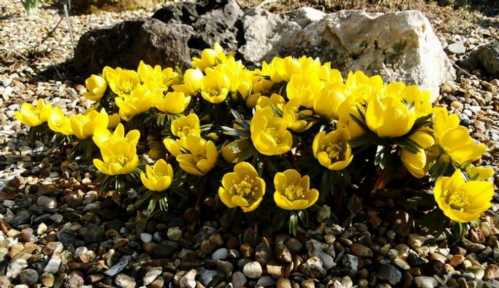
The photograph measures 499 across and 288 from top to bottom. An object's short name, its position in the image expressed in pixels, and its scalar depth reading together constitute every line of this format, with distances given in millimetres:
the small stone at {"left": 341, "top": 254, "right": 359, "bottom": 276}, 564
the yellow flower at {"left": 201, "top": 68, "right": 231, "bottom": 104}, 603
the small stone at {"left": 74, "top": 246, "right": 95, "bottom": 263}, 582
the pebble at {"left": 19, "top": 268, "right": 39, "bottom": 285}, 567
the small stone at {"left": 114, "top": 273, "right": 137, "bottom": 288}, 560
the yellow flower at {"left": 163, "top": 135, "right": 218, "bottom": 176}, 565
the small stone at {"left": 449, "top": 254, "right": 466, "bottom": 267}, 567
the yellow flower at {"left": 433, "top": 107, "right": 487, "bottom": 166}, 526
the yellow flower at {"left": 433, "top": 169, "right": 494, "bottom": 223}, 521
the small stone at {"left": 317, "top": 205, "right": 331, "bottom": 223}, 583
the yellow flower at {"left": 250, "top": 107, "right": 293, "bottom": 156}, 535
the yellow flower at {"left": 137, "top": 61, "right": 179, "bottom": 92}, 656
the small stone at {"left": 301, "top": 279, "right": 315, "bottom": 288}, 549
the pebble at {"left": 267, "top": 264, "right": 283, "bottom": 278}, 558
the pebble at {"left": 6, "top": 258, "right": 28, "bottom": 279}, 572
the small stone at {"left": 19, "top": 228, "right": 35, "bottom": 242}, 611
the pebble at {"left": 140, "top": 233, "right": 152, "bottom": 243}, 600
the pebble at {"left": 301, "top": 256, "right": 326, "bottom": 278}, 559
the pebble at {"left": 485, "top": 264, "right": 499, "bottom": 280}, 558
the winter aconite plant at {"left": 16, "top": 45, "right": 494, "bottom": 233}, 527
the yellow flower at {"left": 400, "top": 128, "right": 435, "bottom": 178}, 520
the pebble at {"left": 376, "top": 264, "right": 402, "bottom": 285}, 556
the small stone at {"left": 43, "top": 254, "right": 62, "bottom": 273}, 576
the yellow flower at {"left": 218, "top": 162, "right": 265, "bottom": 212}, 545
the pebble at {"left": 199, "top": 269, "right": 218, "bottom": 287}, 559
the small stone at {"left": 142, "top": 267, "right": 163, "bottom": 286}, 562
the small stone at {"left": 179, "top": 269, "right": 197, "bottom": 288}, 555
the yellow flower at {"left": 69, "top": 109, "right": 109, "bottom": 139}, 601
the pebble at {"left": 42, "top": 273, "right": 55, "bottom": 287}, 565
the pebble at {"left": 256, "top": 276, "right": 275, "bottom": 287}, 556
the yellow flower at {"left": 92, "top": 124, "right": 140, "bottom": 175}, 573
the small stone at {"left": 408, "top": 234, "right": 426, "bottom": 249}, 580
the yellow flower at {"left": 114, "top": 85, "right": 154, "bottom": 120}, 611
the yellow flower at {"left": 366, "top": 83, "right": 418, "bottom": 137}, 511
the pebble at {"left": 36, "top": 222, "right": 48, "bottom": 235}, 620
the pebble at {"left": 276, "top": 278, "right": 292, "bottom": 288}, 549
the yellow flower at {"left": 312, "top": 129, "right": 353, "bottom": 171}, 537
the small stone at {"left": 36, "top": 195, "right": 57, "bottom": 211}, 650
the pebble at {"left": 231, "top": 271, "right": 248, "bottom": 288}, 555
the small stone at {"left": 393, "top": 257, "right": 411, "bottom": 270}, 563
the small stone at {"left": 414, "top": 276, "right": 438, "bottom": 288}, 549
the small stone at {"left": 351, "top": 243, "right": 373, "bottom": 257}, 573
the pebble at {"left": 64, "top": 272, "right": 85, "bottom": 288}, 561
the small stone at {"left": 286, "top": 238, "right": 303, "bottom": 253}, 574
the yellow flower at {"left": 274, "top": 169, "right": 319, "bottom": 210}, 533
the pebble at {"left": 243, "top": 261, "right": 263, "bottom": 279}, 559
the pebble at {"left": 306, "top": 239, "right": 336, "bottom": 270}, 567
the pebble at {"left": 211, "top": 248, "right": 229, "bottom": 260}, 575
